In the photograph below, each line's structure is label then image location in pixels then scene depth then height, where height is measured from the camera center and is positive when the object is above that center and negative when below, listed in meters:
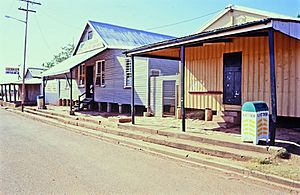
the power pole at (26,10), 24.30 +7.87
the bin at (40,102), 22.16 -0.58
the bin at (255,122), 6.41 -0.63
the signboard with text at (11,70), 59.31 +5.48
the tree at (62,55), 56.91 +8.56
